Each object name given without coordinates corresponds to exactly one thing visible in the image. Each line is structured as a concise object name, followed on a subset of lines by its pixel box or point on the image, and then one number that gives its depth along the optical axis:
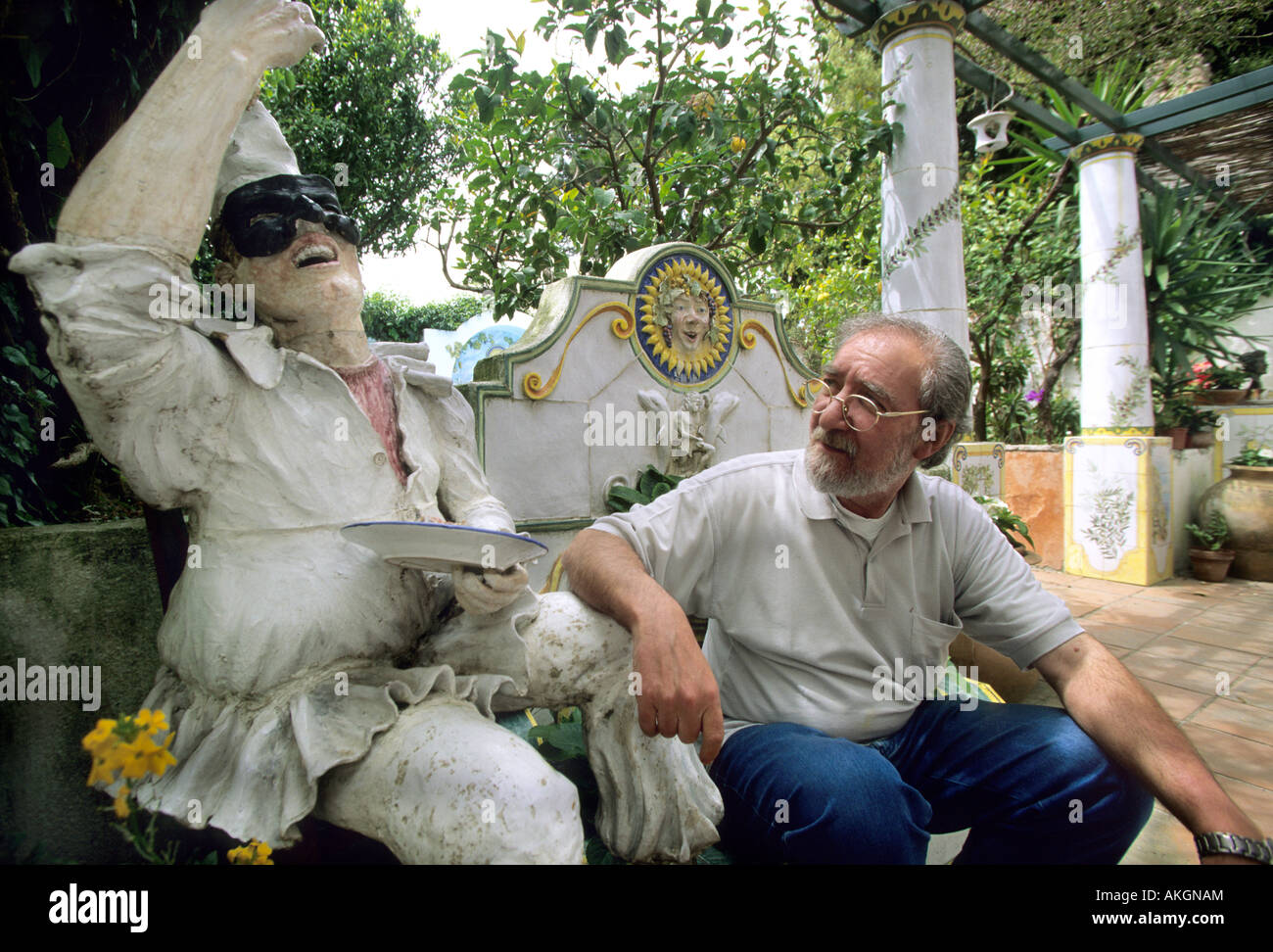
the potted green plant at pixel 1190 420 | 7.18
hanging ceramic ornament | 4.96
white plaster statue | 1.12
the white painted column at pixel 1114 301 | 6.46
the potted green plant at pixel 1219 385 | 7.44
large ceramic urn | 6.59
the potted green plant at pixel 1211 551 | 6.57
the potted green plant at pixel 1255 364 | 7.62
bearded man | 1.52
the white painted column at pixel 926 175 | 3.82
